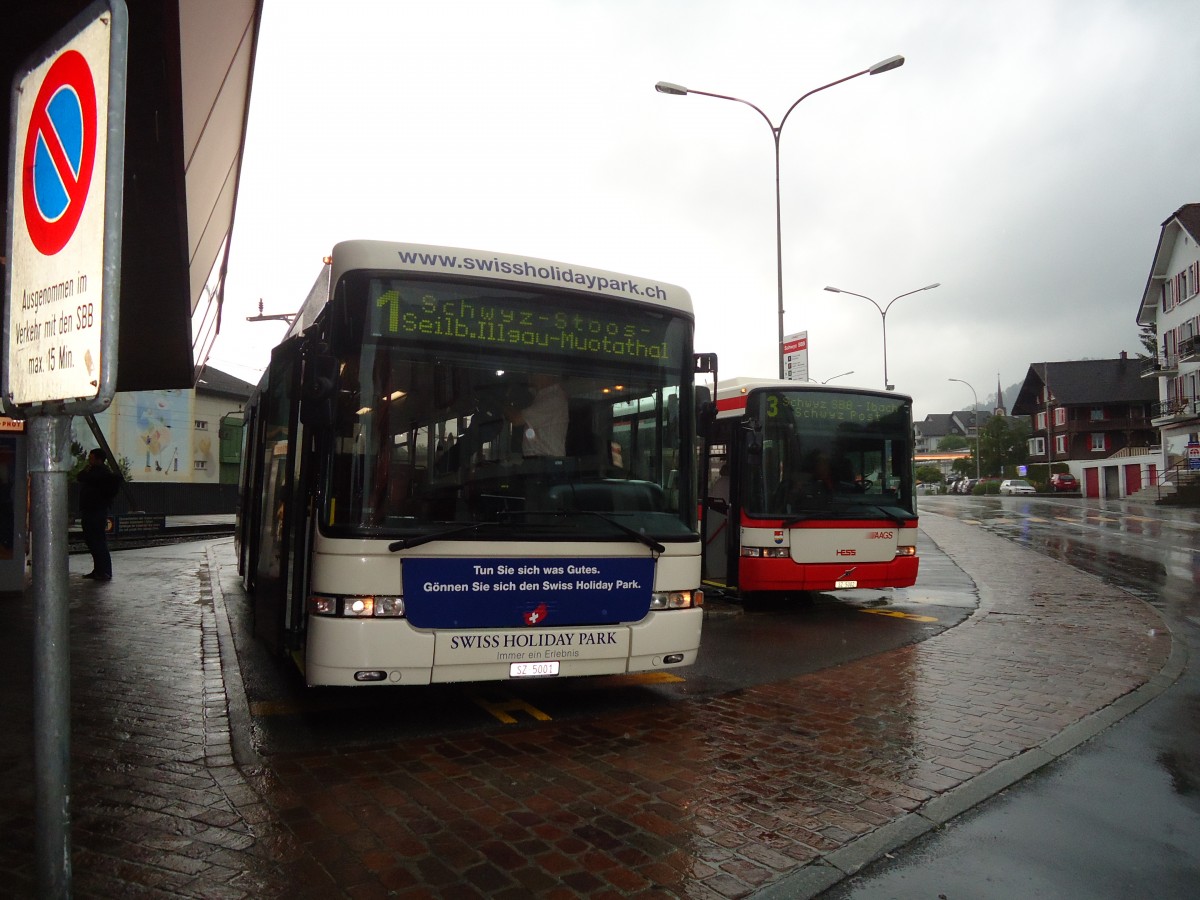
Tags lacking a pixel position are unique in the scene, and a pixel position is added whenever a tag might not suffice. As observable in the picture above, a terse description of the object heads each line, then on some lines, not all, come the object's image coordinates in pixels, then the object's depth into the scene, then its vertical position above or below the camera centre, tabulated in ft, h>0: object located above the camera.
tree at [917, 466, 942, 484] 369.61 +5.56
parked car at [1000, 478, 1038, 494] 218.79 +0.39
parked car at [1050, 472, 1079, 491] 218.38 +1.40
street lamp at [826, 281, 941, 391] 130.52 +27.96
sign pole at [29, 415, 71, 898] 7.41 -1.42
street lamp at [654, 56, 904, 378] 65.26 +29.79
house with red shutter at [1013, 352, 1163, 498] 241.35 +21.36
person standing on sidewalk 42.60 -0.37
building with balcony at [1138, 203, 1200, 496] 175.83 +31.58
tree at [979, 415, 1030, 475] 262.67 +12.10
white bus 17.70 +0.35
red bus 35.83 -0.05
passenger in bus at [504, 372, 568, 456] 19.04 +1.58
